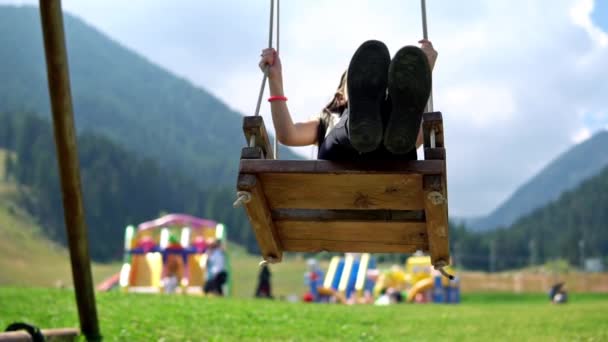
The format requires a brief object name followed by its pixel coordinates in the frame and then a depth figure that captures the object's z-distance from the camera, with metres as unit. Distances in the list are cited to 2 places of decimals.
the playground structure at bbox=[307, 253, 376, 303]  27.16
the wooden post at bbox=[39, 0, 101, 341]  6.17
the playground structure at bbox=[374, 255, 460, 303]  25.30
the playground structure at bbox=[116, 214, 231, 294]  22.27
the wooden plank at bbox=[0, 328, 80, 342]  5.30
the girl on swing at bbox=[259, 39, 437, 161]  4.05
